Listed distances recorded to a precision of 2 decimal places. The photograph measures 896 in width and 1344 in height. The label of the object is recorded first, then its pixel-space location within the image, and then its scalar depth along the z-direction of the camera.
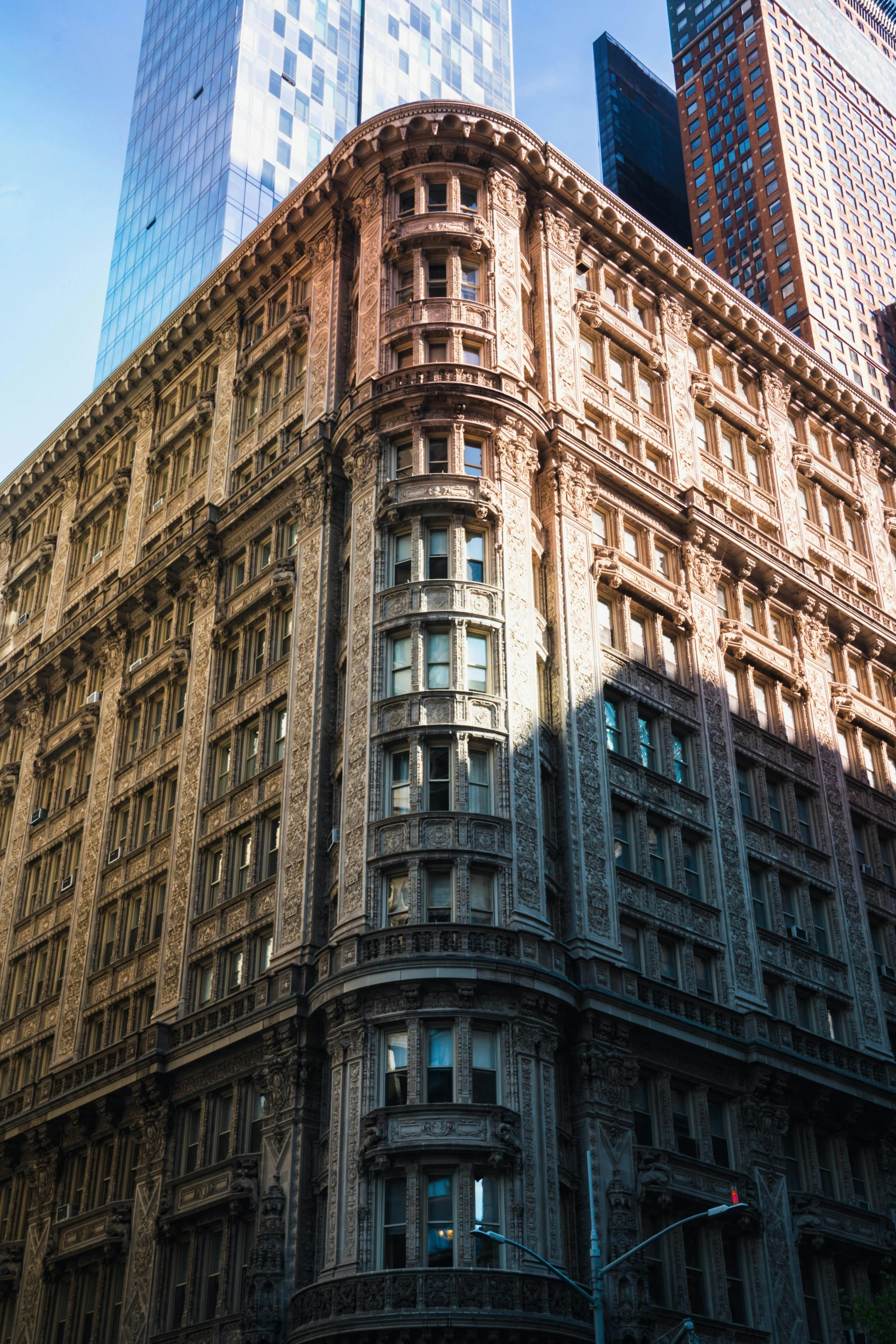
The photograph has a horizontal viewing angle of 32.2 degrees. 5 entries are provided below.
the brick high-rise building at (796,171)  141.00
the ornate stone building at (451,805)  40.94
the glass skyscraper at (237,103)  105.62
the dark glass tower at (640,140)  173.62
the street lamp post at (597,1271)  32.69
